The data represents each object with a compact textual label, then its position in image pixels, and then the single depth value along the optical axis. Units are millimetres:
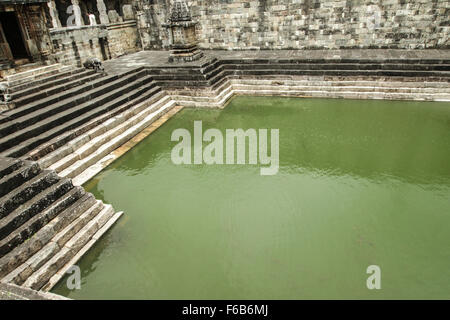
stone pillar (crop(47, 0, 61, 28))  12727
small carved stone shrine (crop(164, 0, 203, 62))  10039
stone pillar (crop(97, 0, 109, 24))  13344
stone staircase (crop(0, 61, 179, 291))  4172
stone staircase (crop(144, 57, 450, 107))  9367
